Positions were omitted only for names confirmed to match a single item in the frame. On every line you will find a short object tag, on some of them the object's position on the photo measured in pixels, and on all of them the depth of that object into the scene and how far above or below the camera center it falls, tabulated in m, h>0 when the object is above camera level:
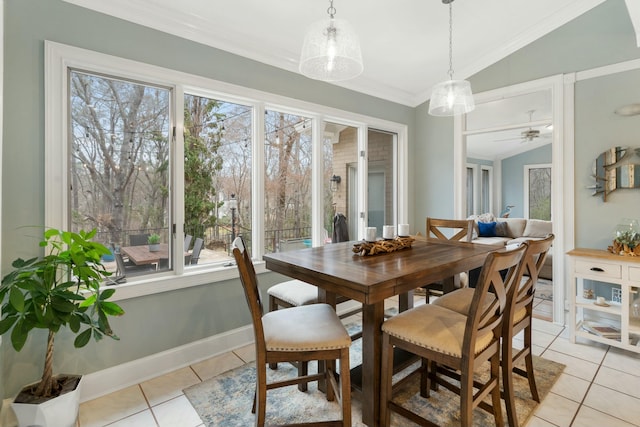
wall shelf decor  2.83 +0.37
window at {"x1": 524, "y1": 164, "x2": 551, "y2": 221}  7.86 +0.52
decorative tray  2.13 -0.24
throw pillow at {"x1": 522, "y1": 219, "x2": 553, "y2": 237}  6.07 -0.32
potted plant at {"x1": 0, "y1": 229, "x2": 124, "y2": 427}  1.57 -0.50
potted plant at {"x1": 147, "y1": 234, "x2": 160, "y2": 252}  2.44 -0.22
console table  2.57 -0.77
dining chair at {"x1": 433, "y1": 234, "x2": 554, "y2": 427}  1.70 -0.58
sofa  6.12 -0.34
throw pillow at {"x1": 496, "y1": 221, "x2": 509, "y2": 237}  6.47 -0.35
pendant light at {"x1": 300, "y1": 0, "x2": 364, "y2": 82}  1.80 +0.96
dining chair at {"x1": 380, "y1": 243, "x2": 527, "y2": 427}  1.43 -0.61
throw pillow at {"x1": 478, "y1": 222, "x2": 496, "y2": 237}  6.55 -0.35
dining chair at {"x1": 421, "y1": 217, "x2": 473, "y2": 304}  2.94 -0.19
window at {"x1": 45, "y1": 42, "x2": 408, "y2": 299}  2.12 +0.38
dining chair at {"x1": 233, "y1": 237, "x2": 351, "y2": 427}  1.59 -0.66
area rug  1.89 -1.21
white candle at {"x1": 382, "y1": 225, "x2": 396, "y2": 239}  2.52 -0.16
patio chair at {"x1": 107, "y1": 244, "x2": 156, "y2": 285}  2.28 -0.41
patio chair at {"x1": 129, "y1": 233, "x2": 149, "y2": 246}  2.36 -0.19
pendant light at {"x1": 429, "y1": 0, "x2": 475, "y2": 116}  2.53 +0.91
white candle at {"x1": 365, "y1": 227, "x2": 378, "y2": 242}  2.32 -0.16
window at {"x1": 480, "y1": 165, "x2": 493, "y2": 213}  8.60 +0.60
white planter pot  1.68 -1.05
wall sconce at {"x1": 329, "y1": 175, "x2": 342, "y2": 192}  3.70 +0.35
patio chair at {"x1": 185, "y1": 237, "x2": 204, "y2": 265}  2.67 -0.32
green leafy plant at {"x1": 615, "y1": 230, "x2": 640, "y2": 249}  2.67 -0.23
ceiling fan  5.36 +1.34
